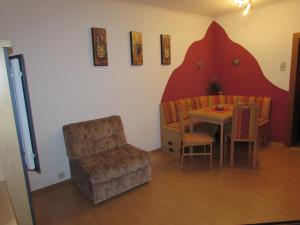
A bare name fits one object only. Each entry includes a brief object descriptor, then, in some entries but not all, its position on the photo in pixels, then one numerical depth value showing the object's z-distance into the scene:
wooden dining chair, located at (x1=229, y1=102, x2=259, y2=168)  3.05
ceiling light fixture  3.12
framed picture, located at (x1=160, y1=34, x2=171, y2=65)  3.87
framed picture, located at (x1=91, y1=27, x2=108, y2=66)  3.01
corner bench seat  3.78
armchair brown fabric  2.48
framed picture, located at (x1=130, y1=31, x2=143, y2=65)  3.43
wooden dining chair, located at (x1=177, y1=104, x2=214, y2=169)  3.21
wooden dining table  3.20
